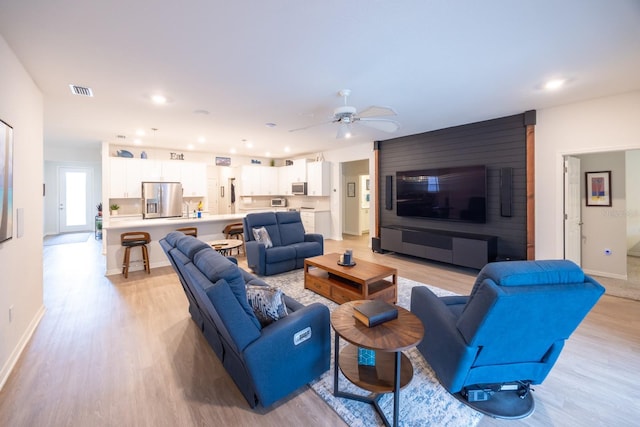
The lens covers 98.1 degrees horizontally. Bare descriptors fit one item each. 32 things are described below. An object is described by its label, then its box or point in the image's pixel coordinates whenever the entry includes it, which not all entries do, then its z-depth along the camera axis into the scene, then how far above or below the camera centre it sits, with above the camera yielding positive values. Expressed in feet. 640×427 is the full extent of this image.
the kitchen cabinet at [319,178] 26.68 +3.24
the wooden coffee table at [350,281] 10.69 -3.01
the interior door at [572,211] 13.98 -0.08
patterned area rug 5.64 -4.21
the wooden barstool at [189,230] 17.87 -1.13
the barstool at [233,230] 19.25 -1.23
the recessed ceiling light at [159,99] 12.01 +5.06
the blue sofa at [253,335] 5.42 -2.64
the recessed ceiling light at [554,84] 10.81 +5.03
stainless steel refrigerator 22.82 +1.15
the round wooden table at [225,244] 14.99 -1.79
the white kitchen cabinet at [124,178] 21.50 +2.80
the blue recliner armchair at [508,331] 4.76 -2.37
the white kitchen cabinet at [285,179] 29.37 +3.49
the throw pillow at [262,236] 15.79 -1.38
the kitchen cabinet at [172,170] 23.50 +3.62
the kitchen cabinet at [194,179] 24.52 +3.02
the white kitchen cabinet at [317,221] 26.76 -0.93
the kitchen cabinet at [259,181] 28.25 +3.30
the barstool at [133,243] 15.38 -1.68
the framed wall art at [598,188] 15.06 +1.18
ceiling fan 10.92 +3.83
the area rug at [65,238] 26.32 -2.54
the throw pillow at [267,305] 6.37 -2.16
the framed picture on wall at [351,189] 30.09 +2.42
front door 31.53 +1.69
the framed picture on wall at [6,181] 6.88 +0.84
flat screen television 16.69 +1.14
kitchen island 15.85 -1.24
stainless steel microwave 27.78 +2.37
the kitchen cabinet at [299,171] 27.91 +4.20
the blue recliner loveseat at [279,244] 15.19 -1.92
